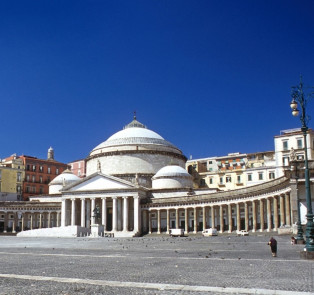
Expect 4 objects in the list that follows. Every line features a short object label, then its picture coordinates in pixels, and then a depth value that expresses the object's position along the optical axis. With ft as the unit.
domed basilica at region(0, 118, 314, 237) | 233.35
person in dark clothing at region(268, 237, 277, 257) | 73.40
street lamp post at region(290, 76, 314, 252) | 69.67
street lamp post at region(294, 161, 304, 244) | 107.86
